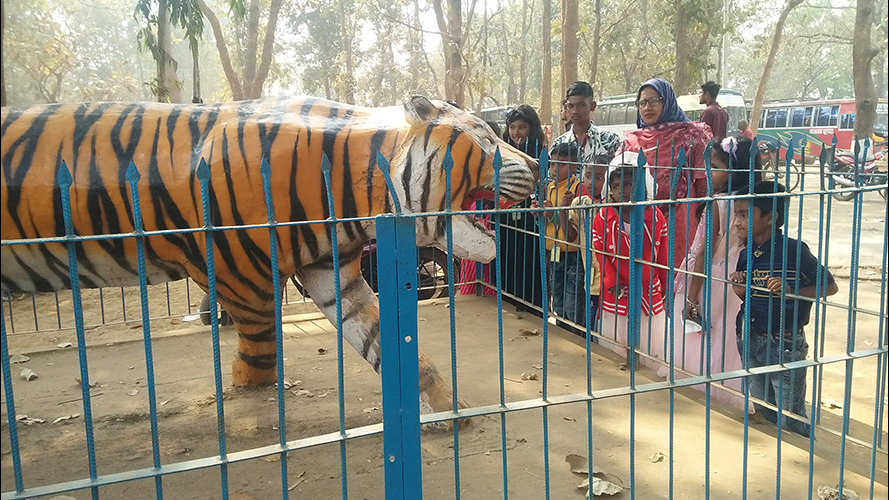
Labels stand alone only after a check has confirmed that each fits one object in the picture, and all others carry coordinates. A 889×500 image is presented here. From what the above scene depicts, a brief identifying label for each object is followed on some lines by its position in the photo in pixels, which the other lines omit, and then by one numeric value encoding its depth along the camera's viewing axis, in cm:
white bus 2200
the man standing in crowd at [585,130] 503
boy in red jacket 415
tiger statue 299
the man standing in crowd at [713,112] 806
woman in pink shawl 457
